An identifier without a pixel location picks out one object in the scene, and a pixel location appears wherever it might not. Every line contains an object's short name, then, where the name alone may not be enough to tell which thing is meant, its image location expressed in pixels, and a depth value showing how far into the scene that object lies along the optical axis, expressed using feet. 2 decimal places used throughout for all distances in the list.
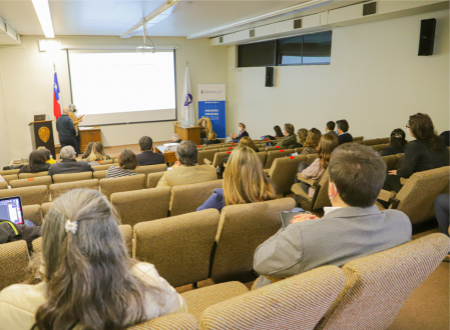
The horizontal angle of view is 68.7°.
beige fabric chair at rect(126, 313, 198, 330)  3.28
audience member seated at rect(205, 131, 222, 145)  29.17
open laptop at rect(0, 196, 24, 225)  8.26
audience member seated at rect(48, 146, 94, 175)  14.47
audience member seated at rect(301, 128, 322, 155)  16.63
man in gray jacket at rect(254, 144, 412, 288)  4.57
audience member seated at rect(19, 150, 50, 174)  15.52
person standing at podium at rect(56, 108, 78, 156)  28.50
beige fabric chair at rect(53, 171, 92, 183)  13.14
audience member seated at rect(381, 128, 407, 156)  15.14
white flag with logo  38.88
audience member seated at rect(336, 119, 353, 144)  20.07
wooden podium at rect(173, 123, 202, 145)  33.45
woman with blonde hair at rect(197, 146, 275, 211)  7.84
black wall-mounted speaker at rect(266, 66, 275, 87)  32.71
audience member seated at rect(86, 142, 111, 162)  19.85
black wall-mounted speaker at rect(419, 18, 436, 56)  18.04
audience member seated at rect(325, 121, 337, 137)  22.26
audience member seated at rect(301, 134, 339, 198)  13.05
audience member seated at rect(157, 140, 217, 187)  11.22
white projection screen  34.42
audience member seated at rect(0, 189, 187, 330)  3.23
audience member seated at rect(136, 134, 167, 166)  17.05
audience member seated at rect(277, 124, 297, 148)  21.80
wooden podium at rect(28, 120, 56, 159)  28.43
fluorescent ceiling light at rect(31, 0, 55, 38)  17.63
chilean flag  32.30
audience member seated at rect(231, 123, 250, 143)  27.58
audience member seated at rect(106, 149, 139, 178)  13.20
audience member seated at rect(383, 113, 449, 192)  11.66
